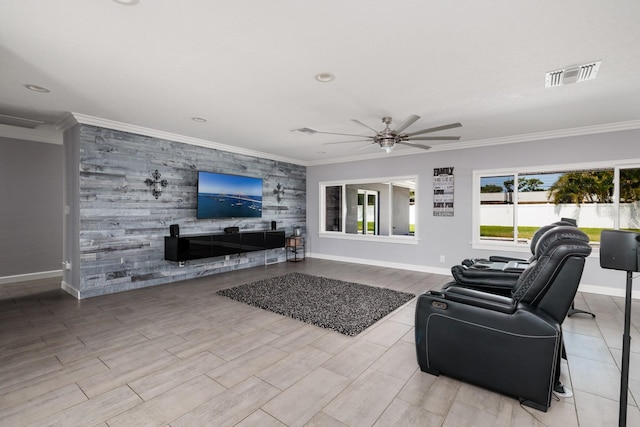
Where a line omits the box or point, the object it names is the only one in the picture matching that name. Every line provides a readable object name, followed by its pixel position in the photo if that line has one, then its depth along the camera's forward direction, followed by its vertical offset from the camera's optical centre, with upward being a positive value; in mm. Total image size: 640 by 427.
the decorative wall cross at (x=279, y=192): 7277 +485
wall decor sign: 5855 +409
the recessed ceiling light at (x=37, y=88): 3220 +1356
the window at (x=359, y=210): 7605 +46
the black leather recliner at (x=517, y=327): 1897 -792
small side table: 7398 -947
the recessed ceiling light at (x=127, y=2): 1892 +1340
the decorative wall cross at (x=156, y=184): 5038 +477
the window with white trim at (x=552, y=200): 4570 +197
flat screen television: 5676 +321
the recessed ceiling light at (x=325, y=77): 2886 +1328
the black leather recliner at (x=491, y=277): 2795 -629
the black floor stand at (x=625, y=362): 1560 -789
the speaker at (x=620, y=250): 1497 -196
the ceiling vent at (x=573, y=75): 2705 +1315
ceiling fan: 3999 +1016
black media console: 5035 -622
